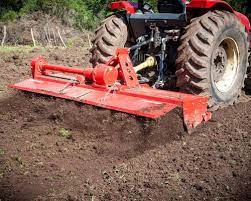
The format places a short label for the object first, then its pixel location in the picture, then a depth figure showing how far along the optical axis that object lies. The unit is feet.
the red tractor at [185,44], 17.84
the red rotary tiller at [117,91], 16.22
